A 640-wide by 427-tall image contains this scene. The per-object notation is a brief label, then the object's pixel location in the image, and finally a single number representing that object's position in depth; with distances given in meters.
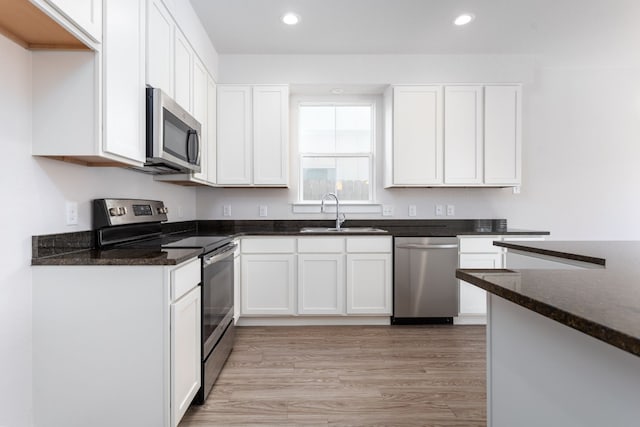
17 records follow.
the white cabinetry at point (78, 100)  1.43
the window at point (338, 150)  3.84
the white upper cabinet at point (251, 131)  3.41
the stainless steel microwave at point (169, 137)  1.84
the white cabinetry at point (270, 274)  3.16
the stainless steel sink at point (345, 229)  3.25
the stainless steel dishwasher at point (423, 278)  3.18
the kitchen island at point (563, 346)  0.63
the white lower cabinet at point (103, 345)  1.47
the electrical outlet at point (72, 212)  1.69
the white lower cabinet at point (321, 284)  3.18
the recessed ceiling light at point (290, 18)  2.75
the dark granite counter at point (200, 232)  1.50
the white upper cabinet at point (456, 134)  3.42
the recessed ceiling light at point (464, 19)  2.78
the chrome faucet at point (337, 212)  3.56
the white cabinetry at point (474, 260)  3.21
